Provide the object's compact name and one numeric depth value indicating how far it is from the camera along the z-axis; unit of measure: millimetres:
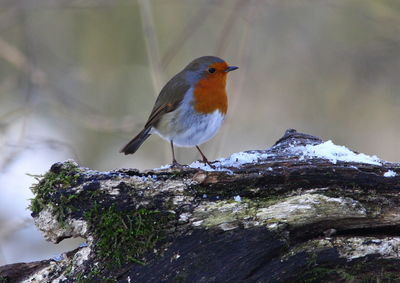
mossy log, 5223
